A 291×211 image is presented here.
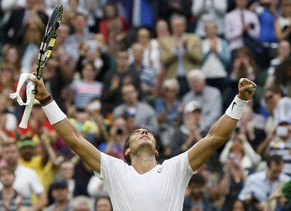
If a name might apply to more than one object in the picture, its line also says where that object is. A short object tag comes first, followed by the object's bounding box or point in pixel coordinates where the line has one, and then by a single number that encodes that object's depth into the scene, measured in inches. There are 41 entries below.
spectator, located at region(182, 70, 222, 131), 772.0
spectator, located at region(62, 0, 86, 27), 892.0
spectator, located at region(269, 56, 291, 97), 773.9
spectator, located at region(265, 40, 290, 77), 796.6
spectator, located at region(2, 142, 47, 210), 686.5
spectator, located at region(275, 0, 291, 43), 844.1
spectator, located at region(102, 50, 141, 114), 799.7
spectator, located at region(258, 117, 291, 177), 674.3
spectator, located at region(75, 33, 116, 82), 843.4
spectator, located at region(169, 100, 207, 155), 727.1
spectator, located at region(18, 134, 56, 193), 716.7
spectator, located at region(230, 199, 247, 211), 642.8
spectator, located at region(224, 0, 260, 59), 852.6
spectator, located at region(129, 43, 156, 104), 823.1
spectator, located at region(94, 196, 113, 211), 655.1
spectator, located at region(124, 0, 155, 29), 908.0
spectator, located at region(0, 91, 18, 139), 757.3
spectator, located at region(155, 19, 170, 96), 831.7
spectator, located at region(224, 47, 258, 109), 796.6
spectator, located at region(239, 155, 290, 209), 646.5
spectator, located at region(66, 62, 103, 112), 804.6
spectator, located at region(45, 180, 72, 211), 684.7
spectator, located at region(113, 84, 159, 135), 753.0
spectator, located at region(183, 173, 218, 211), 665.6
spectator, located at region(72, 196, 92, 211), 669.9
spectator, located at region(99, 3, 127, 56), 892.0
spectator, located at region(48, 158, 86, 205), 704.4
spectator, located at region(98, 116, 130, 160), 721.0
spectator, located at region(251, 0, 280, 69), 860.0
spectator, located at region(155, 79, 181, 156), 776.9
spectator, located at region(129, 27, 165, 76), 845.2
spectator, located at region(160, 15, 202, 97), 829.2
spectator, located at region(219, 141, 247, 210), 676.1
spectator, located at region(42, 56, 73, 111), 816.3
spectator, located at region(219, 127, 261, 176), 698.2
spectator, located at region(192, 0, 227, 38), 872.3
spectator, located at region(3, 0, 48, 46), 889.5
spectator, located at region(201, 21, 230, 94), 824.3
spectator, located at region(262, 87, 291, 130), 733.3
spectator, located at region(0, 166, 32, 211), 659.4
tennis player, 439.2
